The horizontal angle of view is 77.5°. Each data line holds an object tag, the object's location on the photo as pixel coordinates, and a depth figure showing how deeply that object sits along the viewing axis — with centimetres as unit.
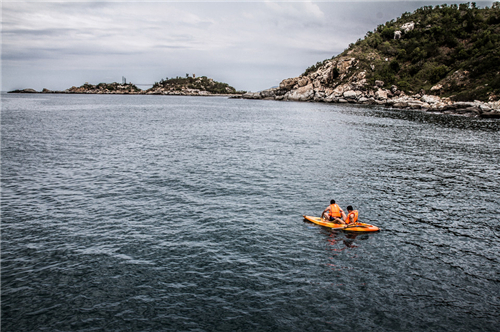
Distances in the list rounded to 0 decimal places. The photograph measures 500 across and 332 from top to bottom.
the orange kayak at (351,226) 2356
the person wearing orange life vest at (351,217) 2411
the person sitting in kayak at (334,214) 2477
